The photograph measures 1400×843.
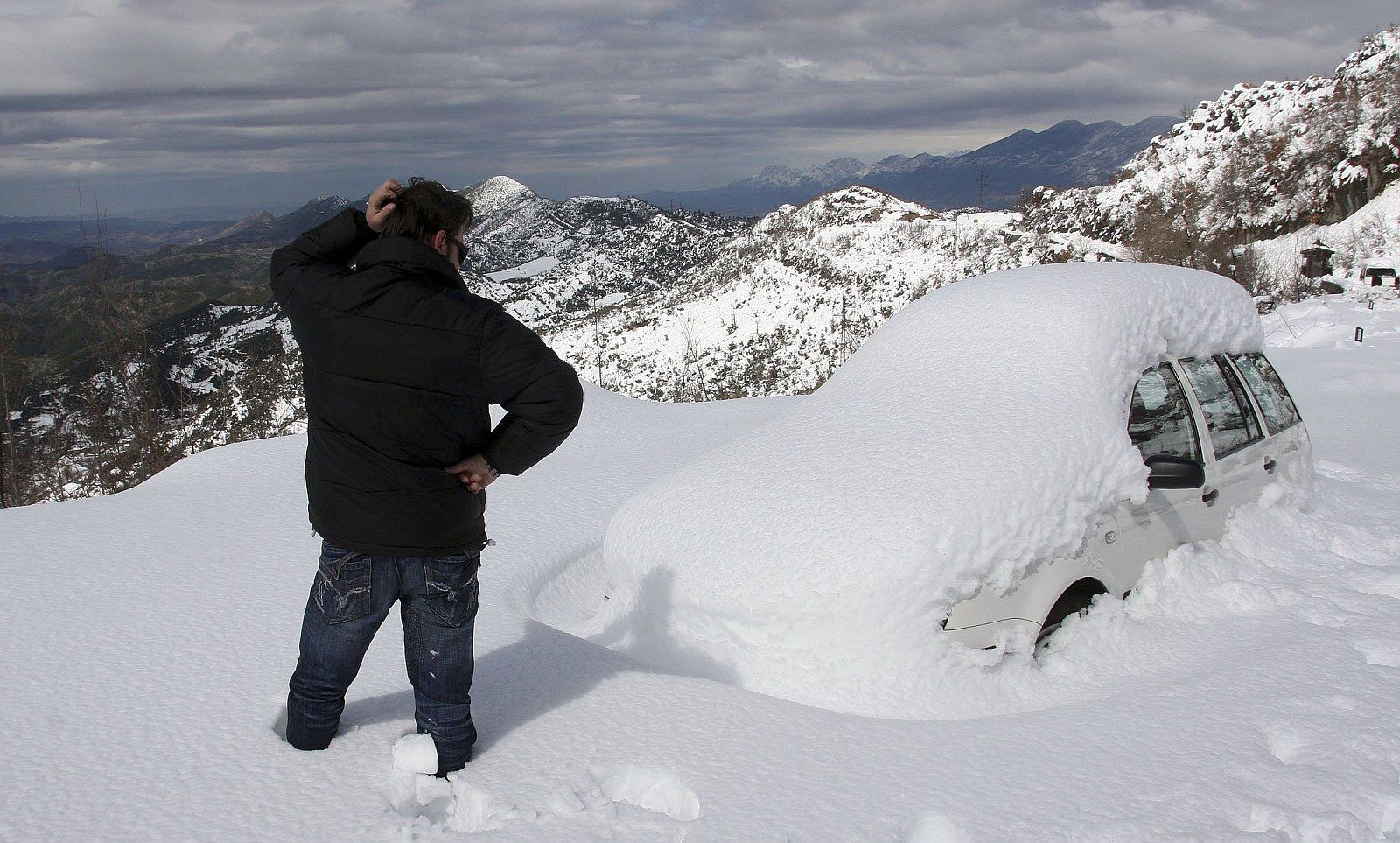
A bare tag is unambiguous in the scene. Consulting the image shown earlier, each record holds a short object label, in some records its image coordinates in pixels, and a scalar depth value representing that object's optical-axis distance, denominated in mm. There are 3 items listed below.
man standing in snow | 2266
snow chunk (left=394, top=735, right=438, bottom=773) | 2434
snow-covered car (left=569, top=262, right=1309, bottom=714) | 3012
